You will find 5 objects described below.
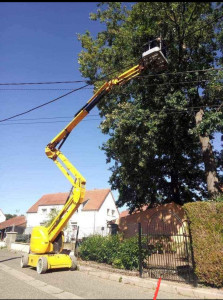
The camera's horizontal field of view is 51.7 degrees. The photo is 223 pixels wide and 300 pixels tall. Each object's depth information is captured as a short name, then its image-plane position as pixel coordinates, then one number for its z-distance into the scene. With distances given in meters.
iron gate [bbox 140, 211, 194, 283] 8.96
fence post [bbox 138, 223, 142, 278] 9.40
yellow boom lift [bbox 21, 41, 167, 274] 10.63
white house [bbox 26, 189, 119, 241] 37.06
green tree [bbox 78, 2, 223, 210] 13.31
